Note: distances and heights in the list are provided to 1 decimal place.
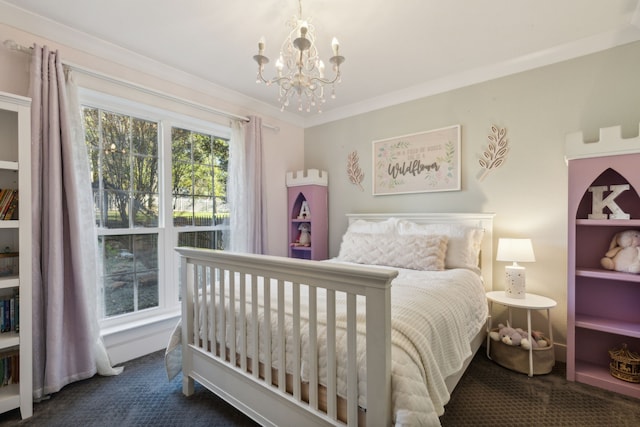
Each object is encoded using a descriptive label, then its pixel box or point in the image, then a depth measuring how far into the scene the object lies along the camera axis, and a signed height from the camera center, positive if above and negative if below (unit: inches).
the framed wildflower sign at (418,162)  106.0 +17.6
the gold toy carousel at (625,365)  71.1 -37.9
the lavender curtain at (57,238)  70.4 -6.7
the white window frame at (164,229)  95.4 -6.3
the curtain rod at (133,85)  70.1 +36.8
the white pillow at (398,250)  90.1 -13.3
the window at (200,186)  107.2 +9.0
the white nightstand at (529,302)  79.0 -25.6
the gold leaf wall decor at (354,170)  129.3 +16.9
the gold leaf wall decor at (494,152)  96.1 +18.5
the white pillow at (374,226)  110.5 -6.6
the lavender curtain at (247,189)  115.5 +8.0
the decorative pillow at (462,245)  91.6 -11.4
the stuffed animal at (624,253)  71.7 -11.2
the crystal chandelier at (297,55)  57.6 +31.3
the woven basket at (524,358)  80.0 -40.6
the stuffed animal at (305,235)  136.2 -11.6
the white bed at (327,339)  40.2 -22.3
